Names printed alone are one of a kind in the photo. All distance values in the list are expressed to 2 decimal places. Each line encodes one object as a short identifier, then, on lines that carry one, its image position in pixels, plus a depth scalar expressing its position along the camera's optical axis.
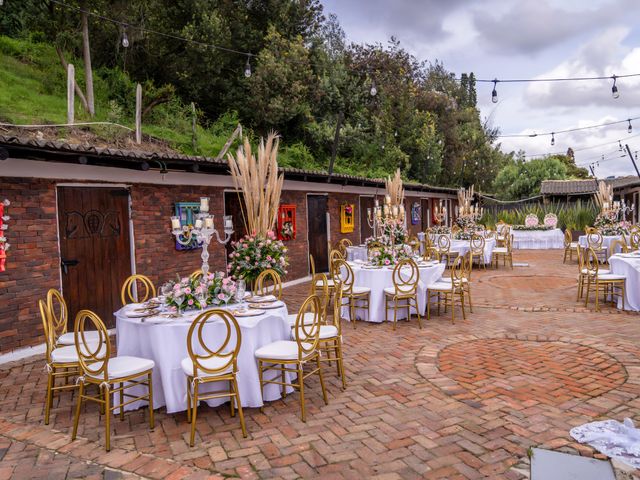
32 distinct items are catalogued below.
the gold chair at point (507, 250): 11.63
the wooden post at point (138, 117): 9.98
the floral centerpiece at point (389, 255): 6.91
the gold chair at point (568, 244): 11.90
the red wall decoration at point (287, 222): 9.65
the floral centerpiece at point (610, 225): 11.62
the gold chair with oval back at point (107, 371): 3.16
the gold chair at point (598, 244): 10.62
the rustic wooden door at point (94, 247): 5.77
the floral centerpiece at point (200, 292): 3.90
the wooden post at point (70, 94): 9.09
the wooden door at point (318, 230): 11.21
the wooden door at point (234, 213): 8.73
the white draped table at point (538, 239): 16.72
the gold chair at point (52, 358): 3.60
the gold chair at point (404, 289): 6.22
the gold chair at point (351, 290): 6.43
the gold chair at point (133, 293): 6.63
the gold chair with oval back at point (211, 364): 3.16
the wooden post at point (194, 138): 13.39
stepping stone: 2.70
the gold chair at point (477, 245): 11.45
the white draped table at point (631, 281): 6.88
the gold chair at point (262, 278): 5.33
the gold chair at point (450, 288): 6.49
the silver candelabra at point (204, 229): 4.29
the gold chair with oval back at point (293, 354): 3.60
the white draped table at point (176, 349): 3.56
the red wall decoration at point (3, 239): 4.70
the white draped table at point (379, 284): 6.55
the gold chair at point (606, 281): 6.94
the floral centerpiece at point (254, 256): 5.78
